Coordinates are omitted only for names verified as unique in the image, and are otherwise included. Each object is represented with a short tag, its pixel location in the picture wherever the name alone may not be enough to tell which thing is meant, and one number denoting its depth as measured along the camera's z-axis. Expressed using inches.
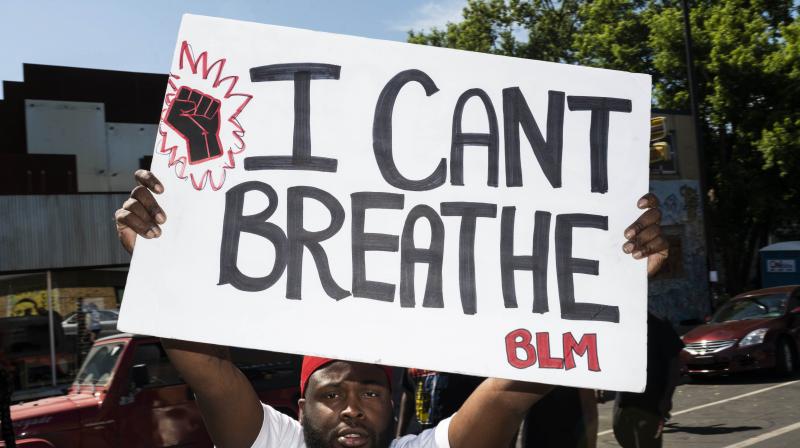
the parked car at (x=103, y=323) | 694.9
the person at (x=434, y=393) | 208.1
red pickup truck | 293.7
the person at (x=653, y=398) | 189.5
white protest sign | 99.1
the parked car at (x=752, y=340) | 526.3
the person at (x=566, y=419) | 170.6
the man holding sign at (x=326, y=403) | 94.9
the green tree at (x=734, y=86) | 975.6
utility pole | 848.3
